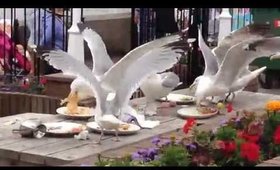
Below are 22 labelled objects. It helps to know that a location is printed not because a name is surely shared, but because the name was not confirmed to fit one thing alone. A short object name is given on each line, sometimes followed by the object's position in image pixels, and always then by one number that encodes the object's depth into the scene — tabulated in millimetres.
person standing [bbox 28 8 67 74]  9109
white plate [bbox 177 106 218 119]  5604
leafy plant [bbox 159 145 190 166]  3740
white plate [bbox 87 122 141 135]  4855
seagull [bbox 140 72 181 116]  5570
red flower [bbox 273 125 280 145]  4547
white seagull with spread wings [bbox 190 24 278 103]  5609
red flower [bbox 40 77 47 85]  7759
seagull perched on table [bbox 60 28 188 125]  5395
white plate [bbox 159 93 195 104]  6223
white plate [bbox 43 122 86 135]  4824
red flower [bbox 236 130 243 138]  4306
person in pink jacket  8938
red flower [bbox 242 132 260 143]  4234
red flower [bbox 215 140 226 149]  4137
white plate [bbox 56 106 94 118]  5375
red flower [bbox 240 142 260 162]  3941
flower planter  3793
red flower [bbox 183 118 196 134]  4652
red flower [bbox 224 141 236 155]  4125
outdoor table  4250
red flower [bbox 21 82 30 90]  7875
